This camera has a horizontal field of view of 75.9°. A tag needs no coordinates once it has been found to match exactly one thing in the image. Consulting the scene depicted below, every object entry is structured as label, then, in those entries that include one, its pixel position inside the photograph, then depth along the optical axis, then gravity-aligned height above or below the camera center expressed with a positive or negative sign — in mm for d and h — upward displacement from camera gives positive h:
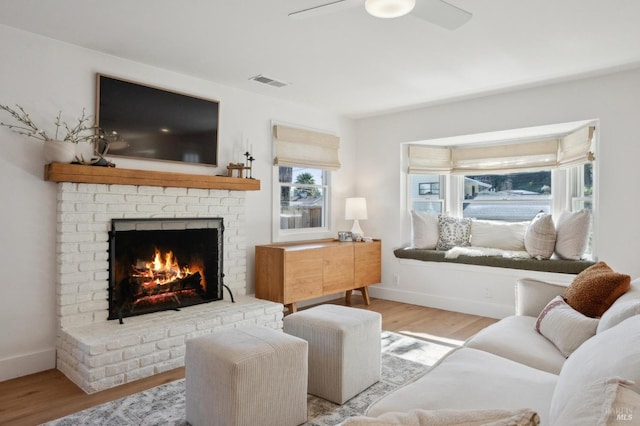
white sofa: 782 -653
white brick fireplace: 2787 -897
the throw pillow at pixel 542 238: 4262 -272
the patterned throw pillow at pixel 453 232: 5156 -269
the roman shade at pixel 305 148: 4730 +748
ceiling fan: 1990 +1028
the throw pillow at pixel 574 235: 4035 -227
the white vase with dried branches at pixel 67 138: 2936 +514
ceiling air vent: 3965 +1273
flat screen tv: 3383 +759
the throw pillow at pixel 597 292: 2064 -406
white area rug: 2270 -1187
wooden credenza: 4125 -656
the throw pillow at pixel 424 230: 5195 -246
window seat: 3955 -533
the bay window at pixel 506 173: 4410 +486
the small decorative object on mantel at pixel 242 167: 4148 +418
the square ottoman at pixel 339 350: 2477 -875
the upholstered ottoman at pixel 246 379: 1984 -868
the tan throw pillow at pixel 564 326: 1956 -572
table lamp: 5305 -15
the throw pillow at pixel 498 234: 4816 -269
